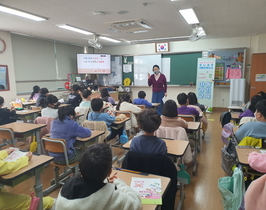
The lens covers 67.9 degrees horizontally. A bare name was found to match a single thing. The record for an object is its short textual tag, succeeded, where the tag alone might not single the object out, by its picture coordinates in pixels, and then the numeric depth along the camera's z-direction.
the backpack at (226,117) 3.70
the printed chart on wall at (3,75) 5.60
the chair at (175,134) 2.28
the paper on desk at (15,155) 1.67
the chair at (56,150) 2.21
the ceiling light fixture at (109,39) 6.63
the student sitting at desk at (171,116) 2.48
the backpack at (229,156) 2.45
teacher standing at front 5.91
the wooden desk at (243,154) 1.68
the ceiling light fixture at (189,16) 3.97
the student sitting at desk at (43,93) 5.06
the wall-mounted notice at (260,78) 6.41
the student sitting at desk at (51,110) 3.36
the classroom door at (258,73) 6.36
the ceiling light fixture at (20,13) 3.66
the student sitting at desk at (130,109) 4.02
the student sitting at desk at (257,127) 2.02
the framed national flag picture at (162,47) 7.65
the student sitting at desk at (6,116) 3.70
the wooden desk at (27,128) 2.79
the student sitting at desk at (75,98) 5.23
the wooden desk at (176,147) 1.81
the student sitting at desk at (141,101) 4.82
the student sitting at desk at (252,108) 3.12
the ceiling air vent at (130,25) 4.62
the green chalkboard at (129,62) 8.43
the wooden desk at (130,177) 1.35
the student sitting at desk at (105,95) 4.96
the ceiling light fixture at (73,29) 5.03
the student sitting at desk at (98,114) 3.11
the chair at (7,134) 2.66
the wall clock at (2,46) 5.52
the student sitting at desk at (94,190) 0.94
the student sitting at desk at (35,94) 5.48
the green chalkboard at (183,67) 7.42
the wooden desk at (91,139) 2.43
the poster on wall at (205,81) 6.93
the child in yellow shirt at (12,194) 1.54
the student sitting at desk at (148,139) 1.64
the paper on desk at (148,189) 1.21
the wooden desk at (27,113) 4.07
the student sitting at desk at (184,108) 3.35
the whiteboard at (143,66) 7.94
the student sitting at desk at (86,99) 4.24
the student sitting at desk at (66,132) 2.35
